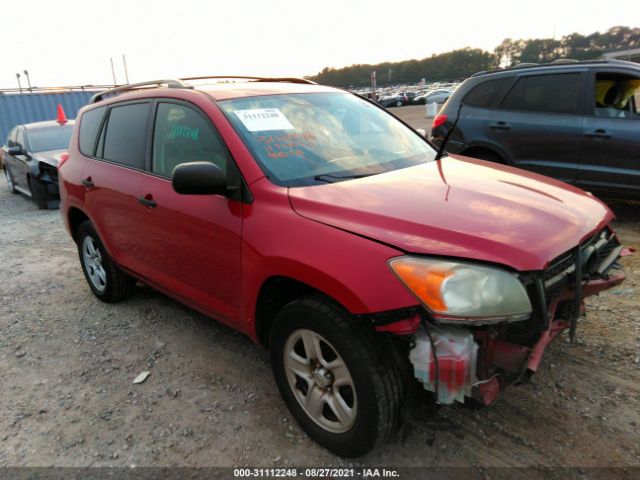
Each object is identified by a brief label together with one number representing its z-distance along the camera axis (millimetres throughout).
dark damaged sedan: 8438
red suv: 1907
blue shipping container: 16250
